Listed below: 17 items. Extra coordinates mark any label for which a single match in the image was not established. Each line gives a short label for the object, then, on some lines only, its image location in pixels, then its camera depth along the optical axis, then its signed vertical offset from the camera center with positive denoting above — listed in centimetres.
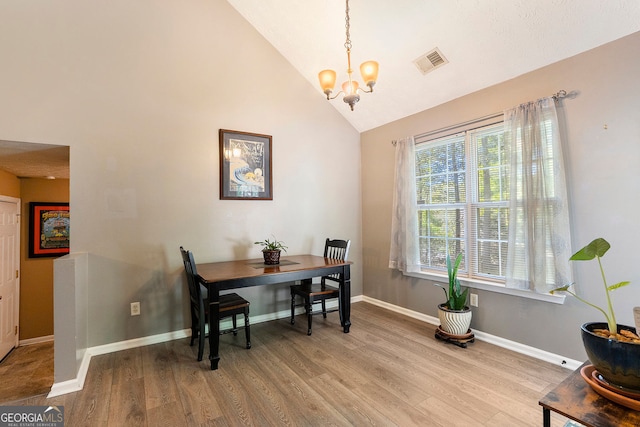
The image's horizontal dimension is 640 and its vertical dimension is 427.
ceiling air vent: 292 +156
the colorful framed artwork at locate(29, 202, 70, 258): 440 -12
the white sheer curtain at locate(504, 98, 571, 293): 242 +10
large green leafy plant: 110 -15
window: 292 +15
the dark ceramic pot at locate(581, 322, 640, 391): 97 -50
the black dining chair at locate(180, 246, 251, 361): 253 -80
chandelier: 226 +108
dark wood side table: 94 -66
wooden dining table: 246 -52
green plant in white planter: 287 -94
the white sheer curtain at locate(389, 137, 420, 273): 359 +2
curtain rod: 247 +97
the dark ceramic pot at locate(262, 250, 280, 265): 312 -41
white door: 365 -65
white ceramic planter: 286 -103
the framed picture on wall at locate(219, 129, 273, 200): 338 +62
